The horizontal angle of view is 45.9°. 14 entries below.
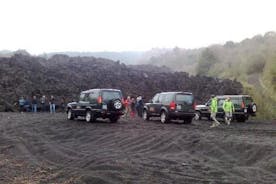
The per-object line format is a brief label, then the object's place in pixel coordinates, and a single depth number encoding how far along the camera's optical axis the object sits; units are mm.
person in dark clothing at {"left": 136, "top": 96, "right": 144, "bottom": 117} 22518
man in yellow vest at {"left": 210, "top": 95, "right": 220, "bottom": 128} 16992
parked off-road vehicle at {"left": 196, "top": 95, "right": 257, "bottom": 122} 21016
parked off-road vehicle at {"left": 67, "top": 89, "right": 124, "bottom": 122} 17002
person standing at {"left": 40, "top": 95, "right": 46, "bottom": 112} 29846
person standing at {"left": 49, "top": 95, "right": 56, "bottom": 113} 28817
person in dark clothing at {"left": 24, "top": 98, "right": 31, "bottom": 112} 29140
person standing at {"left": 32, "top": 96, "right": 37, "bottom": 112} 28525
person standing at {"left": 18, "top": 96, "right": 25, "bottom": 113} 28908
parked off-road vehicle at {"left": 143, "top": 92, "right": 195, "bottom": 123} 17486
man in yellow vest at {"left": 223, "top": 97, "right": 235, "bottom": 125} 17609
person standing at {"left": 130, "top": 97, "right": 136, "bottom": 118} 23280
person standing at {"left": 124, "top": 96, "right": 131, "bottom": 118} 22720
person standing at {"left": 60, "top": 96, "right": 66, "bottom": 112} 31460
